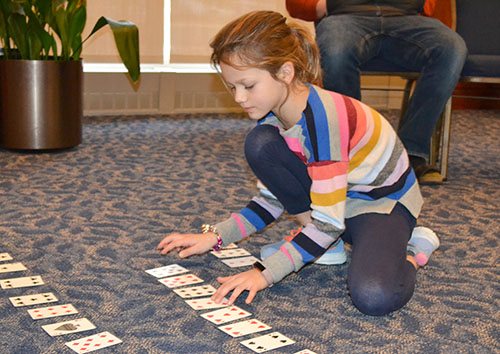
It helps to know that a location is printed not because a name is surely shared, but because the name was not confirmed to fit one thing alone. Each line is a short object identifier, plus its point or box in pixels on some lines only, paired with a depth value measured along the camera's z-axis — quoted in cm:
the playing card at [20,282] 142
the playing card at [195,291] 142
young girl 136
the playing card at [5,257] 158
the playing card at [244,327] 124
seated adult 236
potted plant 269
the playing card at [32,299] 133
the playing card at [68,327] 121
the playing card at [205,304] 136
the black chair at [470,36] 265
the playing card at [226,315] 129
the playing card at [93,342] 115
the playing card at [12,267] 151
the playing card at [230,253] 168
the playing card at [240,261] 163
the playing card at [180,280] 148
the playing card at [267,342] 118
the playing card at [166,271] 154
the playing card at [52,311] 128
